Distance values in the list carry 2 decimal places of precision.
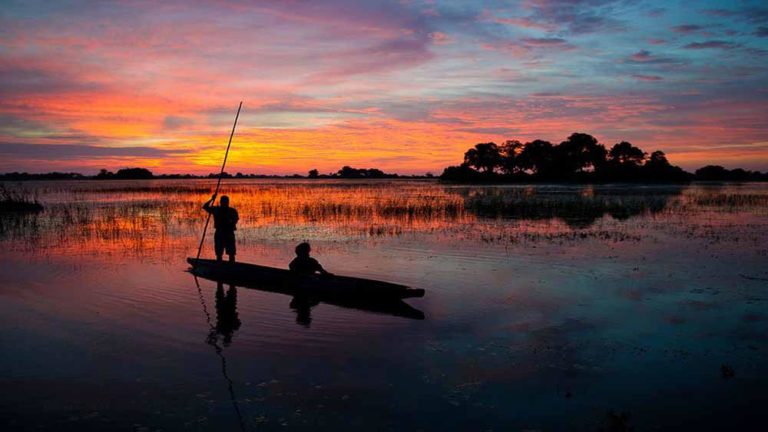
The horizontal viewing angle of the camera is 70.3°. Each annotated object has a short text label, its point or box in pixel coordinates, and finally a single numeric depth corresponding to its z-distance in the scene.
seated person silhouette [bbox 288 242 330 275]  12.68
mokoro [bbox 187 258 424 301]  10.96
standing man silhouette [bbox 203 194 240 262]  15.02
